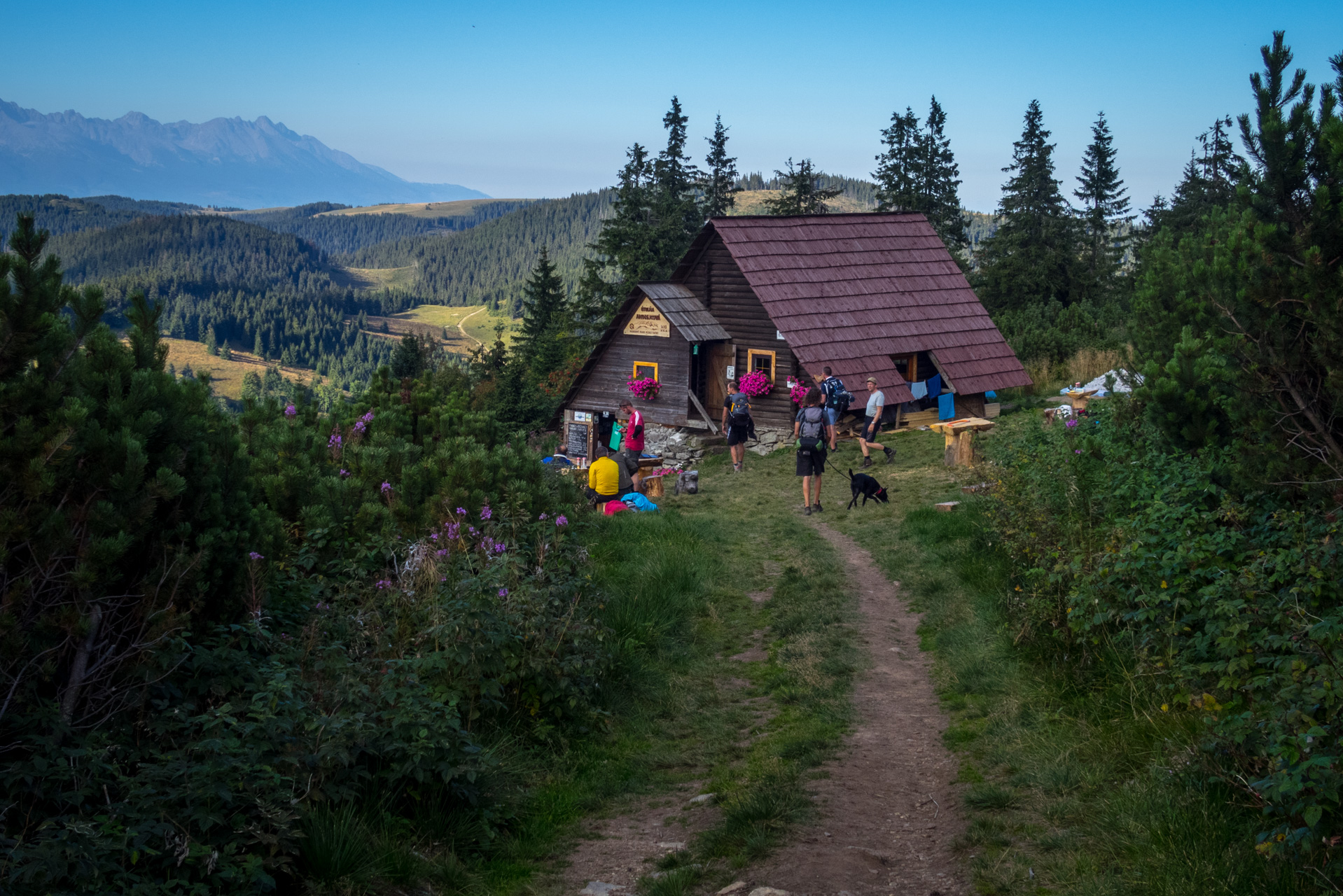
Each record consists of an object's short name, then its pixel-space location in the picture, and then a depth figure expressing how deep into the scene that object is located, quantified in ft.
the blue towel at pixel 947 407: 85.61
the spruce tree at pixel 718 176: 209.36
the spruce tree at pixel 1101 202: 184.14
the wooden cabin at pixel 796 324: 82.48
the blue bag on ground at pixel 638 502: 47.29
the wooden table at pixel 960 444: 57.11
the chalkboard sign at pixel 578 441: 96.58
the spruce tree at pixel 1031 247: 156.04
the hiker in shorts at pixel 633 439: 55.77
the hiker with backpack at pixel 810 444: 47.11
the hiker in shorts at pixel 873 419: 65.98
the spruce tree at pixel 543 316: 179.01
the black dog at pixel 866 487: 47.50
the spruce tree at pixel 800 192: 187.93
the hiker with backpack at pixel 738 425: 66.95
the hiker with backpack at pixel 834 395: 67.43
